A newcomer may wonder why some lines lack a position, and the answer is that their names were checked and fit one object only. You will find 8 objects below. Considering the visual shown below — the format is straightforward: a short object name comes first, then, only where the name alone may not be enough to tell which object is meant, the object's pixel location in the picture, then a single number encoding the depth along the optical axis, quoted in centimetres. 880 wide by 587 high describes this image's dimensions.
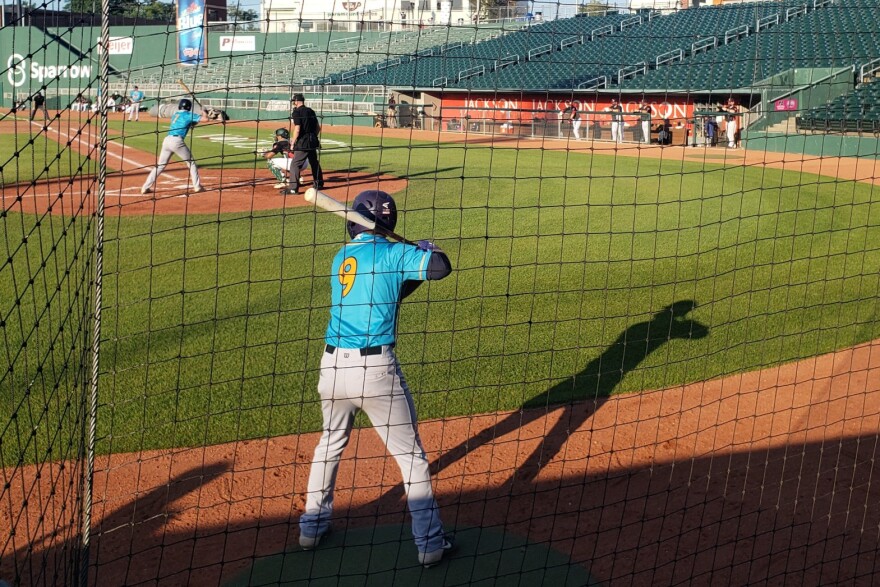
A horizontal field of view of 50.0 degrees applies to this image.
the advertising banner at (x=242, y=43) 4599
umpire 1314
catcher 1630
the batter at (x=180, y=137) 1427
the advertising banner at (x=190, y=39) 3287
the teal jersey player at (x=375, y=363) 444
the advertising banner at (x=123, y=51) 4685
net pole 379
